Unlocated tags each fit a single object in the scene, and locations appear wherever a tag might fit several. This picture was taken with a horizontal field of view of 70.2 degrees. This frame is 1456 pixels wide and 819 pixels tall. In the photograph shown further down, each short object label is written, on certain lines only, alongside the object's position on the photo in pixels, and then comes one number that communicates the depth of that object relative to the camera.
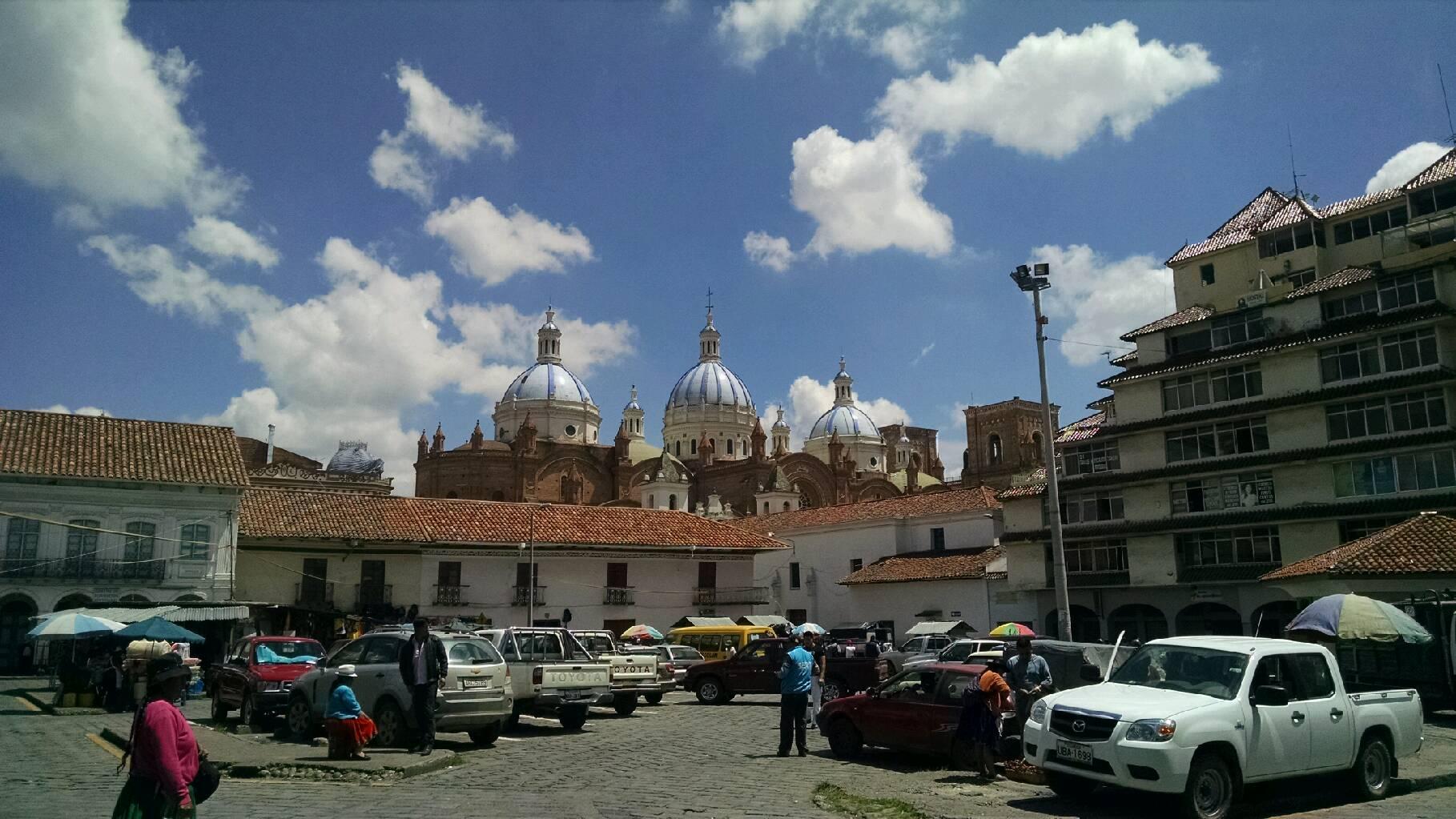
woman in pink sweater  6.14
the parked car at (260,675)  17.53
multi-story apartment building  31.89
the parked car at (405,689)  14.48
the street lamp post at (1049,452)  22.31
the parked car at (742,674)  24.00
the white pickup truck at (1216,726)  9.52
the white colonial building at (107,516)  31.09
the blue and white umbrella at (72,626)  23.09
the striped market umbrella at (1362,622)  17.34
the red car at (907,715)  13.23
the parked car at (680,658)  27.38
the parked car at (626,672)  20.25
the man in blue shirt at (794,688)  13.80
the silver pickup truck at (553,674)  16.84
